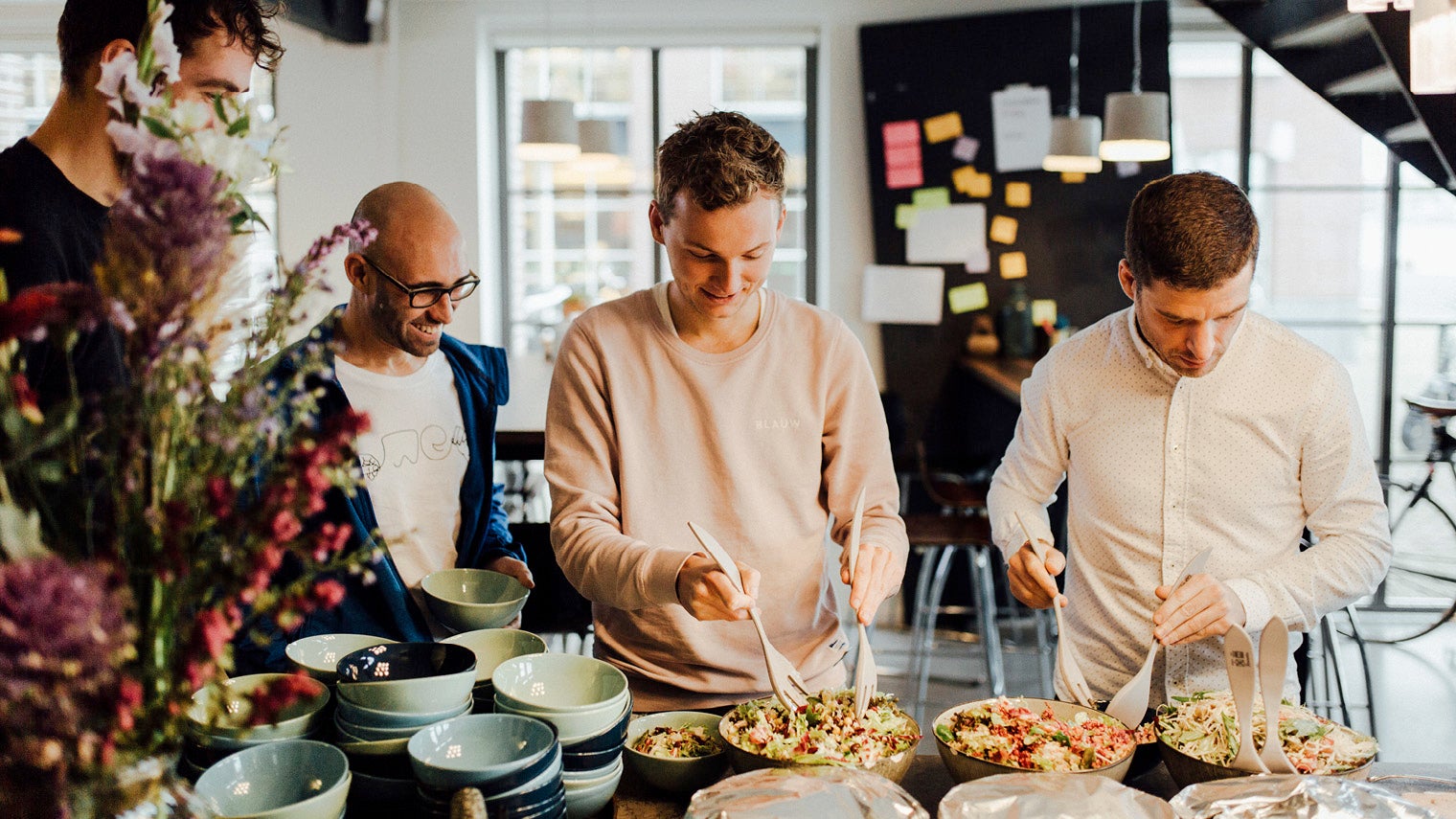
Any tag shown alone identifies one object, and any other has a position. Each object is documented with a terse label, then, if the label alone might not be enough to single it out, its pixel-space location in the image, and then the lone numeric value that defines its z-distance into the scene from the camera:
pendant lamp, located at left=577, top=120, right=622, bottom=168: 5.21
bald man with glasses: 1.77
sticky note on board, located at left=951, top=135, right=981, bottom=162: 5.58
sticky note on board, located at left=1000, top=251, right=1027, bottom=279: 5.63
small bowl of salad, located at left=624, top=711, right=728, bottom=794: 1.29
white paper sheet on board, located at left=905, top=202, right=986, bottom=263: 5.63
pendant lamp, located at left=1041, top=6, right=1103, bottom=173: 4.77
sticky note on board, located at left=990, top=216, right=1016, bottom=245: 5.62
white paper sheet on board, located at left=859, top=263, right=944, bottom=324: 5.68
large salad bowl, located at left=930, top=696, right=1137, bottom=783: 1.25
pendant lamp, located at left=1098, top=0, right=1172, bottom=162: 4.44
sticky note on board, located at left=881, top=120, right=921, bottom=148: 5.60
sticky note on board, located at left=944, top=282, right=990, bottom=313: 5.67
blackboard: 5.47
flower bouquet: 0.73
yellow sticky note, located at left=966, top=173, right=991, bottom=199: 5.61
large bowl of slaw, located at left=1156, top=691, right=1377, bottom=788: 1.27
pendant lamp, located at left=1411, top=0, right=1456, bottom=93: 1.34
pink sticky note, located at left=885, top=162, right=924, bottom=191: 5.62
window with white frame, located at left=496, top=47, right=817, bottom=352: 6.08
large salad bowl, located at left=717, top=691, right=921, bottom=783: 1.25
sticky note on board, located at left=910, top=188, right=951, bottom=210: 5.63
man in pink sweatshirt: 1.67
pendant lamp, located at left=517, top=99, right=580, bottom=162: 4.96
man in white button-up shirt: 1.56
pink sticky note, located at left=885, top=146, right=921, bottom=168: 5.61
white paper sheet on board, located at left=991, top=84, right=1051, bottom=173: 5.51
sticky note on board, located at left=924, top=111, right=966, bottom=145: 5.58
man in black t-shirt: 1.25
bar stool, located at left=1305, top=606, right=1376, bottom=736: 3.09
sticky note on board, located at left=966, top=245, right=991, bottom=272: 5.64
